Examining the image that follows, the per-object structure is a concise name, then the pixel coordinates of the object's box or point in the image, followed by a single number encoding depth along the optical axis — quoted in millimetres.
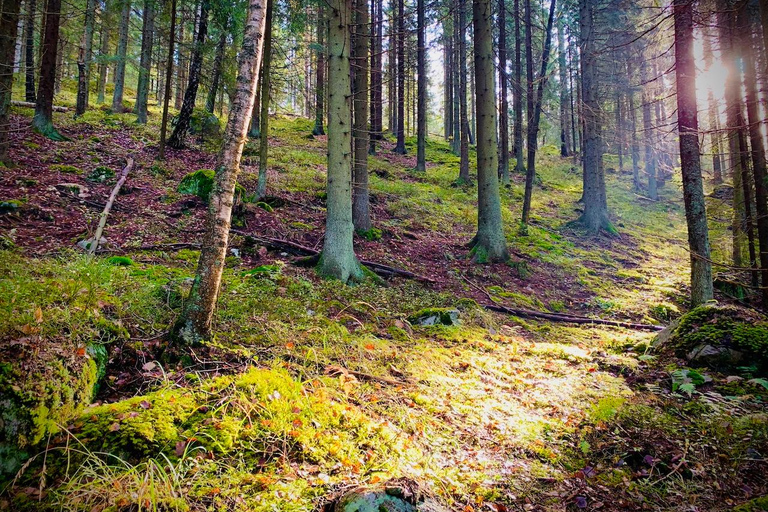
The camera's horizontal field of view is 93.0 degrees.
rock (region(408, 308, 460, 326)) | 6121
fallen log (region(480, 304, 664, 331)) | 7297
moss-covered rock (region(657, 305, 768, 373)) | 4113
